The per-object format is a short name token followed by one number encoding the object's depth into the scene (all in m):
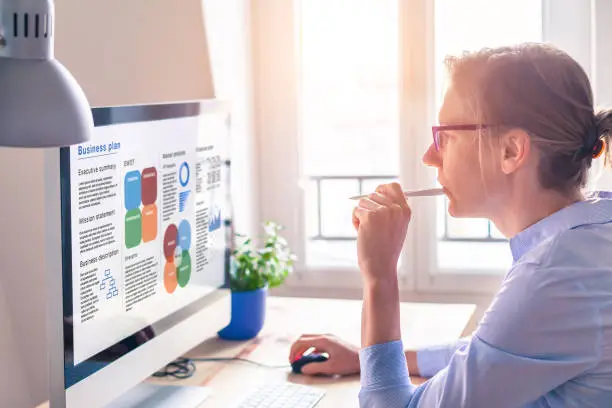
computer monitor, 1.99
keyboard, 2.23
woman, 1.84
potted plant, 2.62
